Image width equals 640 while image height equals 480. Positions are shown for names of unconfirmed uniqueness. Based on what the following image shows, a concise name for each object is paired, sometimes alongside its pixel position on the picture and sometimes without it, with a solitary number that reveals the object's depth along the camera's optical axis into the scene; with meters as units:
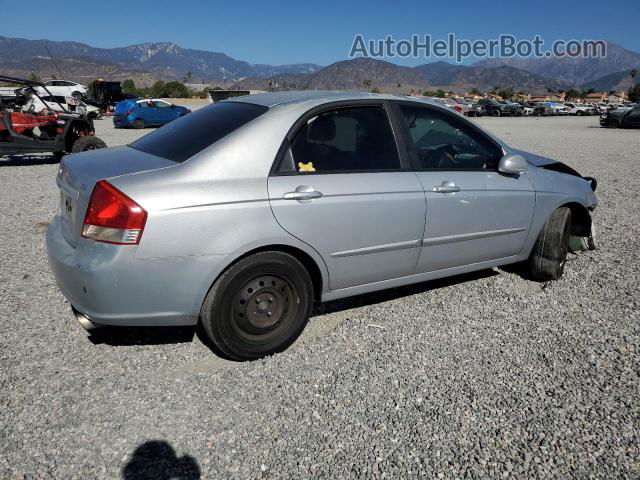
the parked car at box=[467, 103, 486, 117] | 42.60
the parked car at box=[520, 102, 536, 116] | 48.12
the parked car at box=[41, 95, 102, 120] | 11.79
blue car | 21.44
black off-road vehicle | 9.92
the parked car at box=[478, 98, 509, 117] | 45.34
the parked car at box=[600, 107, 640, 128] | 27.59
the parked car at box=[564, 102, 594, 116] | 51.62
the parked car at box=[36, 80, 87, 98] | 29.30
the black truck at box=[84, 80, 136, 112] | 35.03
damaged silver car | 2.60
